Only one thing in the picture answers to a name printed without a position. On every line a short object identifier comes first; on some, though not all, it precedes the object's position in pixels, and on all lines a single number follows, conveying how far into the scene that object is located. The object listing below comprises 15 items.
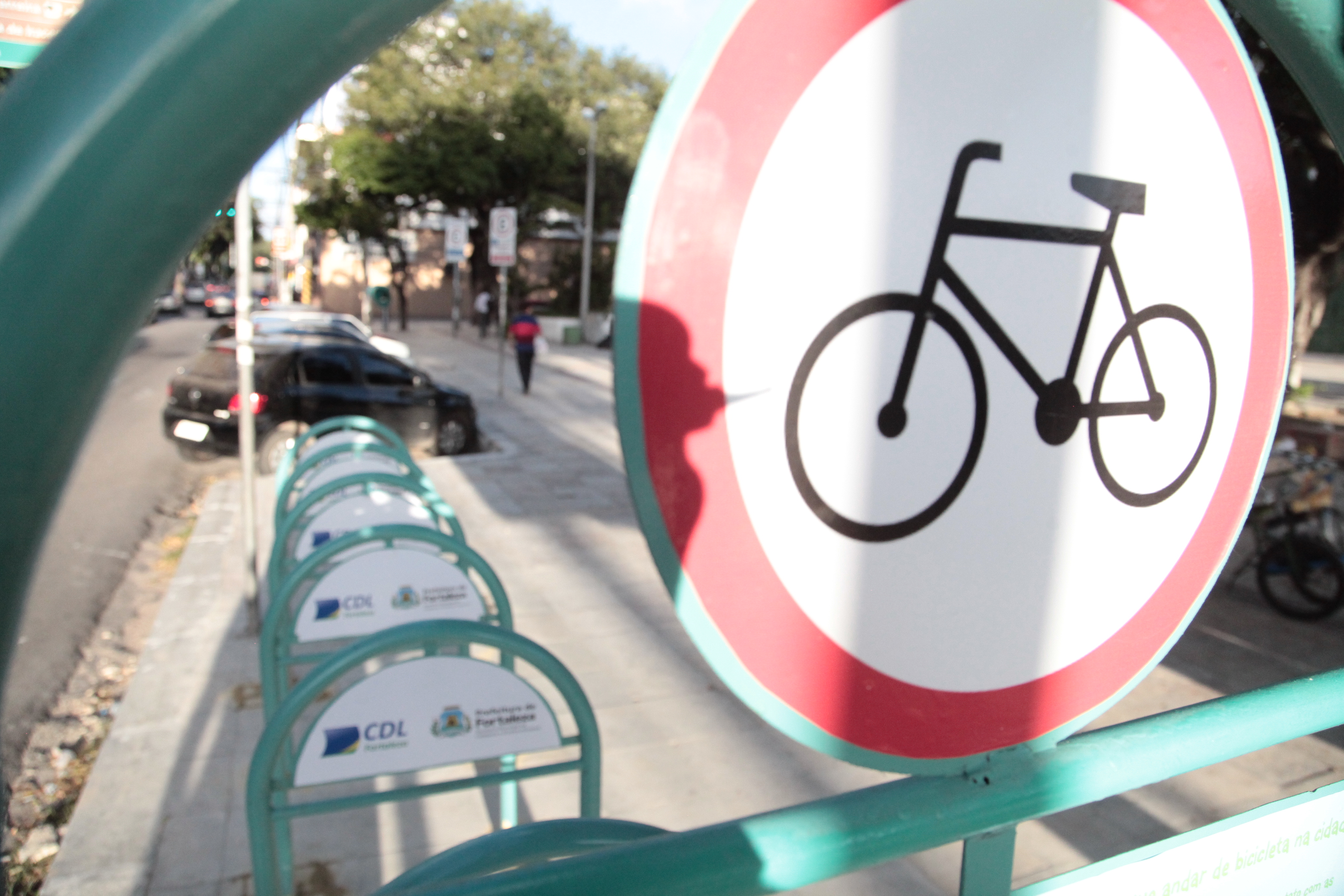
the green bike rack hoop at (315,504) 4.61
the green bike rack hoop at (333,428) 6.27
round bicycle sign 0.78
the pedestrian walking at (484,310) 31.19
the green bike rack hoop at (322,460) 5.43
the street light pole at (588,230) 26.11
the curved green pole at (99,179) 0.42
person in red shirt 16.83
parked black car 10.36
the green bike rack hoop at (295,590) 3.59
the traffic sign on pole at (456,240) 21.61
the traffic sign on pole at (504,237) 16.62
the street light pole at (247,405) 5.59
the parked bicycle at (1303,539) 6.40
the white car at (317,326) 13.19
